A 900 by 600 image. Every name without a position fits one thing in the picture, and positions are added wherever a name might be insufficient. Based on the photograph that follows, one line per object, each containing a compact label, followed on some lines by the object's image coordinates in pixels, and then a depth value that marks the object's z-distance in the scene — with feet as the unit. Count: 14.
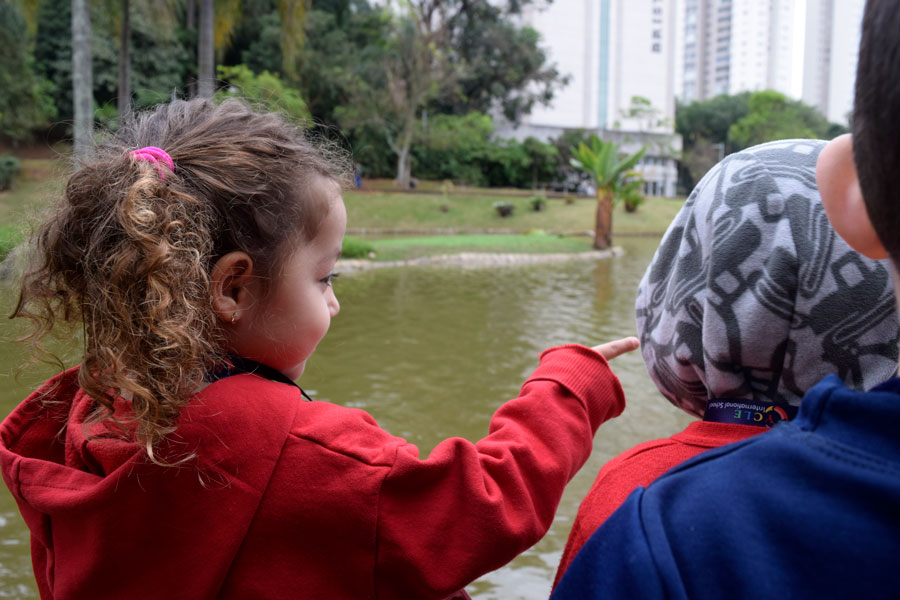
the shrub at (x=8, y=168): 58.95
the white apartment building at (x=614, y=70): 134.92
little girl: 2.70
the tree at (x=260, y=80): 66.69
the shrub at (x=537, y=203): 70.49
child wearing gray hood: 2.48
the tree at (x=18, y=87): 67.21
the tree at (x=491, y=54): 102.37
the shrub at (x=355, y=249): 35.35
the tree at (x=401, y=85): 79.41
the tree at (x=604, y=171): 47.32
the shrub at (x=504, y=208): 67.41
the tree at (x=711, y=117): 143.95
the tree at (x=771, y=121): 116.78
